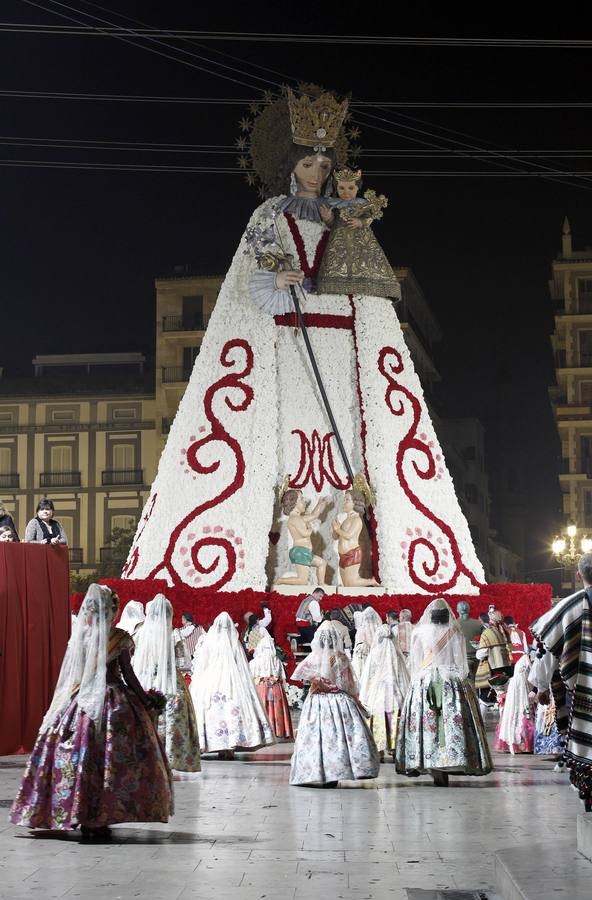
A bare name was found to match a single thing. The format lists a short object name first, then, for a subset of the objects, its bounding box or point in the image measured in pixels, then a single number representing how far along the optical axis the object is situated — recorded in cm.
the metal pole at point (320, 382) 2644
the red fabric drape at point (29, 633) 1403
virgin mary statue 2564
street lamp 2939
